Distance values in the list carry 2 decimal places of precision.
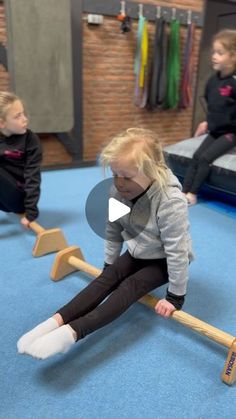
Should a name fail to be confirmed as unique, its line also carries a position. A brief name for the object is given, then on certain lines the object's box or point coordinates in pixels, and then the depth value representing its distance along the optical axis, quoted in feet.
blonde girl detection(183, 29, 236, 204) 8.13
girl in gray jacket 3.57
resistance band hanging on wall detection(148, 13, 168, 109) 12.21
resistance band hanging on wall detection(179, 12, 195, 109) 13.23
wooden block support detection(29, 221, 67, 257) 5.92
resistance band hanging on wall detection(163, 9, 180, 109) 12.52
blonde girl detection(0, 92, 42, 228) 6.58
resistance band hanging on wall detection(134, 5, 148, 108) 11.98
